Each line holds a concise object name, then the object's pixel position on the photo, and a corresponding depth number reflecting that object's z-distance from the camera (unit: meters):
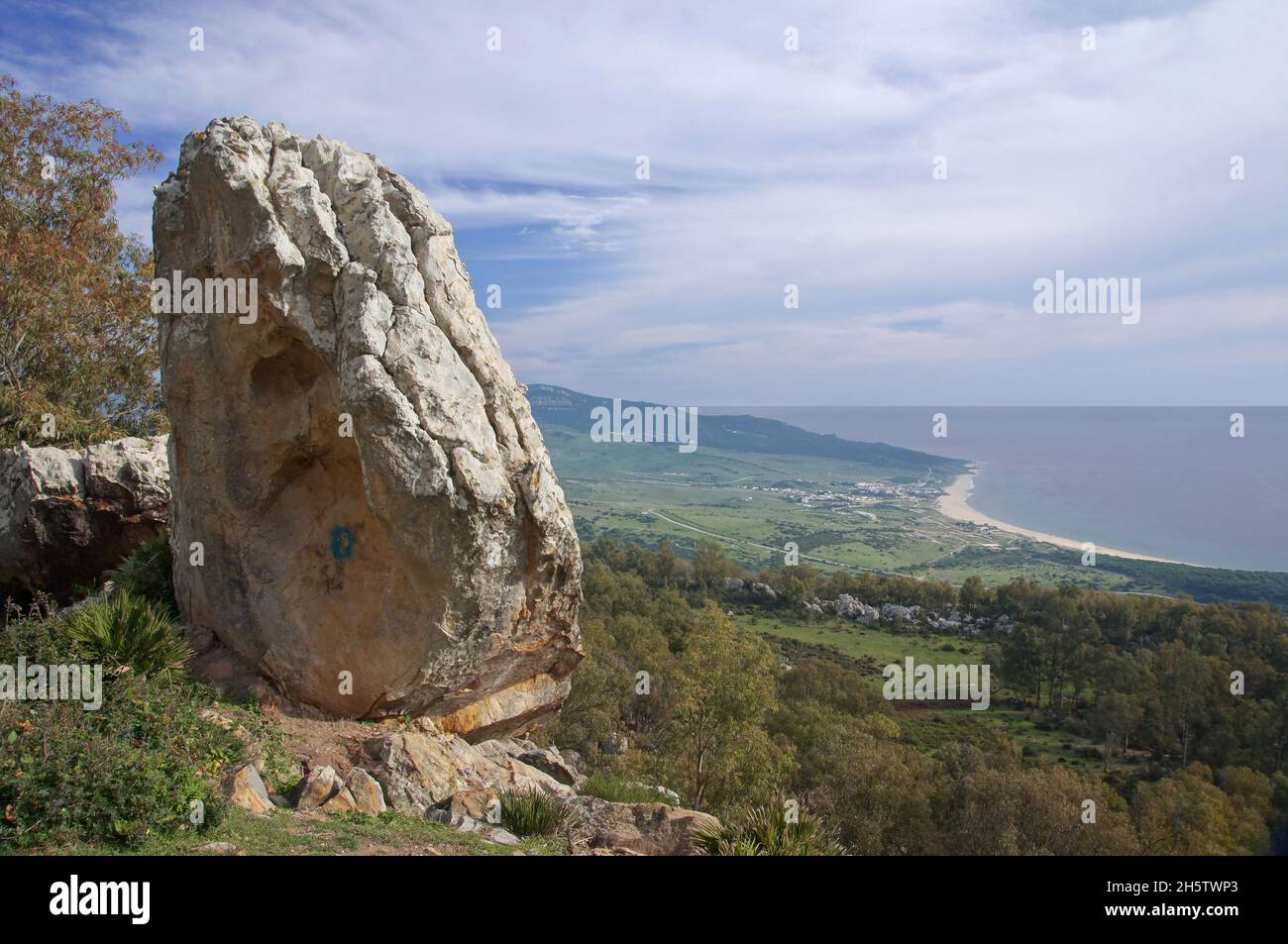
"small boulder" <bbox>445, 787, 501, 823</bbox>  10.07
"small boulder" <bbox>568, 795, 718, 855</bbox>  9.75
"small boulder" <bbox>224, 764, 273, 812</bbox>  8.63
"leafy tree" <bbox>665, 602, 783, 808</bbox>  20.66
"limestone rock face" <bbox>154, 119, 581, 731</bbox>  10.73
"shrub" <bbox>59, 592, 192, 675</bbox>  10.41
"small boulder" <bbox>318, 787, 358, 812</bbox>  9.17
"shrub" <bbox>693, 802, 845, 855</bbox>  8.73
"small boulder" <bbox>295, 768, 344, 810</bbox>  9.16
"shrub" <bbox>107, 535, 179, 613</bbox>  13.53
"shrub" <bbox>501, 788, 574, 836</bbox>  9.84
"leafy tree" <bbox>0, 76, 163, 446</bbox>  23.92
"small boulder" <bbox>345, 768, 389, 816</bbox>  9.48
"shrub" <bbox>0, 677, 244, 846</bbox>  7.14
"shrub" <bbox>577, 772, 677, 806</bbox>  12.75
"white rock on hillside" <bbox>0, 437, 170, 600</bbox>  15.91
